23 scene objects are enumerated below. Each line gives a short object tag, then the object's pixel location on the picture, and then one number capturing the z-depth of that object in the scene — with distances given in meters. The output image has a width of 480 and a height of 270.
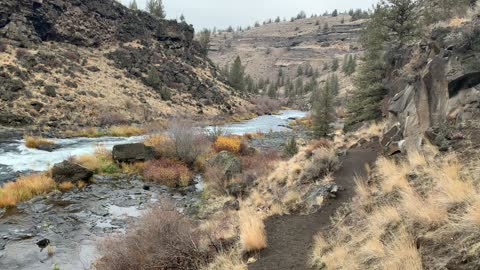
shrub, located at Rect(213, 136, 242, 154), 29.24
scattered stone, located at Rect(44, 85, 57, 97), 40.71
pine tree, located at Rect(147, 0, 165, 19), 85.00
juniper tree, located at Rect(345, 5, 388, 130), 25.08
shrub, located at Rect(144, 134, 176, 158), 26.03
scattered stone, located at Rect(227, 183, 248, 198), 17.39
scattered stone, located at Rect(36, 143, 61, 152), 27.27
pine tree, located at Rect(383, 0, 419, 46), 26.04
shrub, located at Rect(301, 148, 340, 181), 14.97
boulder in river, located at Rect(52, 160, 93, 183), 19.85
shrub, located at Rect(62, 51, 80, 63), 52.91
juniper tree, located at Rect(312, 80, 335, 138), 30.03
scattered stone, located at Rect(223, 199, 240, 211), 14.88
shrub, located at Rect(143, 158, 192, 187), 21.66
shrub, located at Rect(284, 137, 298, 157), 24.67
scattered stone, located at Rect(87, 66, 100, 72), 52.88
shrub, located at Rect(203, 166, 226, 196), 18.63
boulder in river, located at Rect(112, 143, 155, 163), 24.81
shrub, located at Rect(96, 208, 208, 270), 8.73
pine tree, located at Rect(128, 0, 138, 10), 87.56
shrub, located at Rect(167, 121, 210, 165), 25.56
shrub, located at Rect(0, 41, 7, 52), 44.00
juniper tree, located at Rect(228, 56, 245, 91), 85.50
